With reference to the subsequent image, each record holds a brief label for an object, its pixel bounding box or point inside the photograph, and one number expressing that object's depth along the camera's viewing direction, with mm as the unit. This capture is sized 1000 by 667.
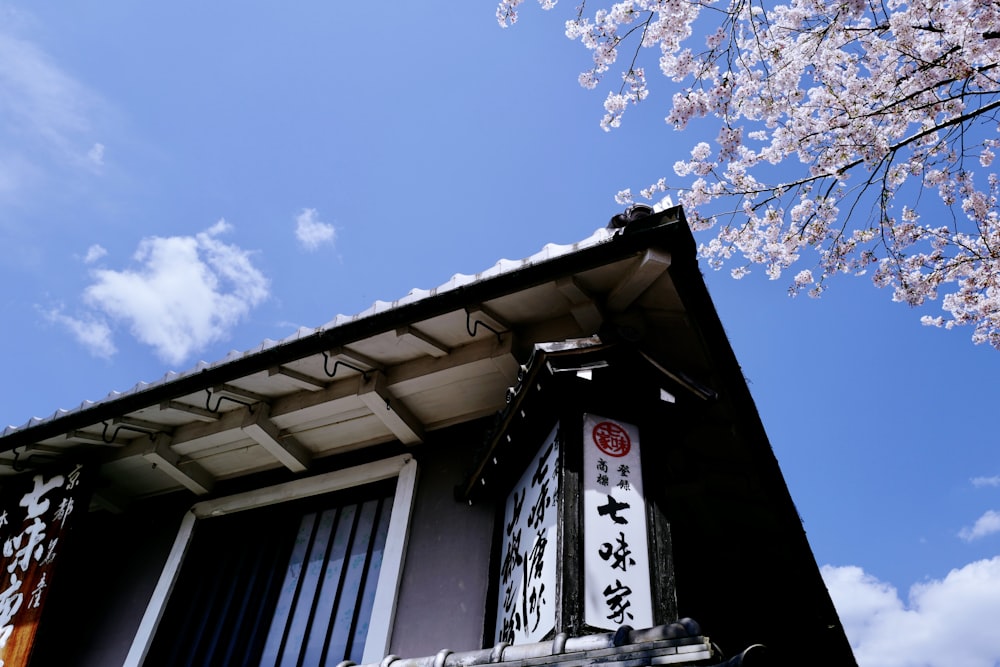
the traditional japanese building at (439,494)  5148
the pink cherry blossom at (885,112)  6570
